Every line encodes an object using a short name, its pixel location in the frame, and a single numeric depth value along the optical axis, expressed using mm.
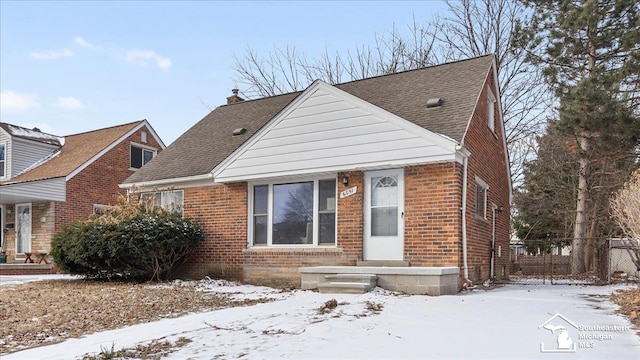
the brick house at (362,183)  9406
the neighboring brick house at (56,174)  18656
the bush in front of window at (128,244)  11195
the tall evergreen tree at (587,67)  13719
